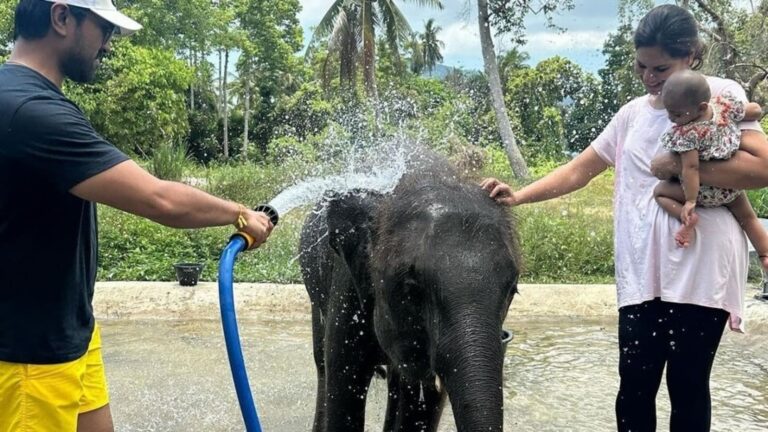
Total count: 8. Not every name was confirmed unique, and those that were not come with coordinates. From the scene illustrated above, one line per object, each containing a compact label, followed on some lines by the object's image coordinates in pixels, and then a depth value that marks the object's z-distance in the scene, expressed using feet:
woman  8.91
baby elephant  7.00
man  6.88
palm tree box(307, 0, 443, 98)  79.97
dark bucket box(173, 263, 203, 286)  27.14
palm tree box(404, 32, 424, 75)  90.09
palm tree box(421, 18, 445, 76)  188.75
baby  8.57
